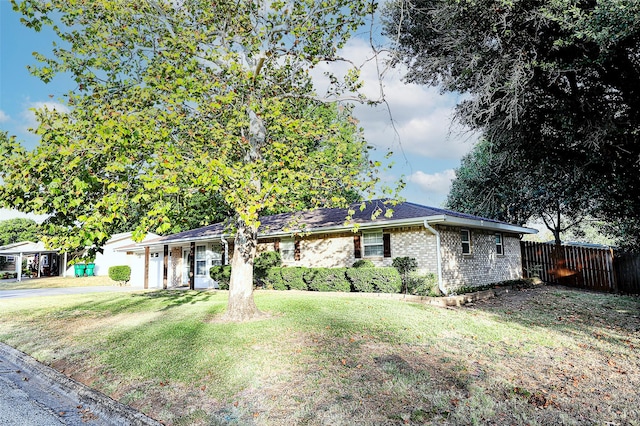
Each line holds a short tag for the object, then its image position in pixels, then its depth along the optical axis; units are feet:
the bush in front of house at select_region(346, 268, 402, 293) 41.98
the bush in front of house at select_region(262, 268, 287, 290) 52.65
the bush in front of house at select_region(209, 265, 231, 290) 58.28
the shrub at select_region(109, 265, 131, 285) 84.79
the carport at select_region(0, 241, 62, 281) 107.65
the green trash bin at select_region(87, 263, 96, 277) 113.19
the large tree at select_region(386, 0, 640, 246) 25.72
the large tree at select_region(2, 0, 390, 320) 19.93
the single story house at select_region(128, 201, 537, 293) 44.73
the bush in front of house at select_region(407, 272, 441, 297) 41.55
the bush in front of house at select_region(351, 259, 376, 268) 46.85
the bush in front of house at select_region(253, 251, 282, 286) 56.65
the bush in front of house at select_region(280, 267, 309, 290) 50.24
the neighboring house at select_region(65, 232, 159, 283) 111.96
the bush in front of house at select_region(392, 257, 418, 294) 43.19
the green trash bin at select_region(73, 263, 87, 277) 110.63
